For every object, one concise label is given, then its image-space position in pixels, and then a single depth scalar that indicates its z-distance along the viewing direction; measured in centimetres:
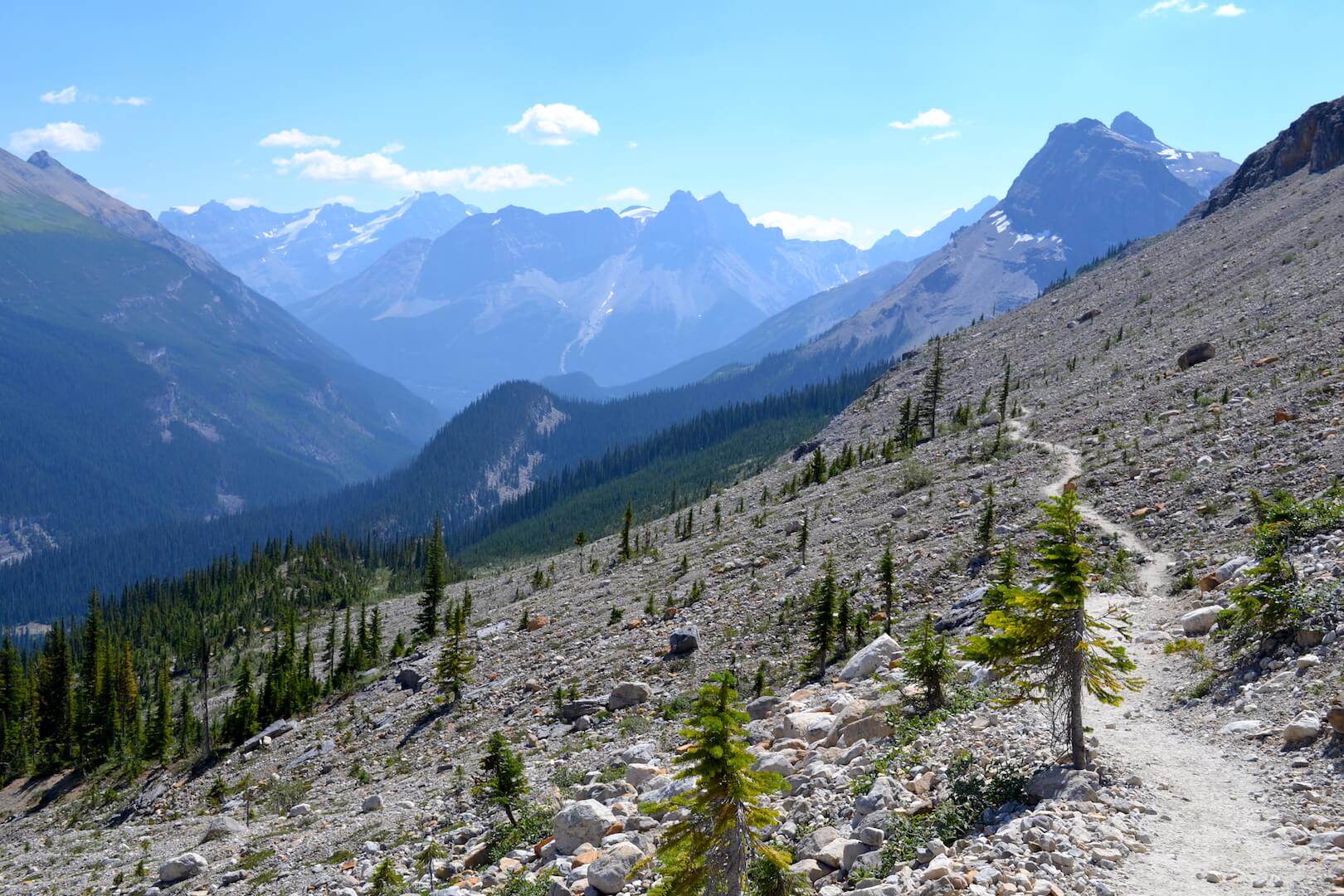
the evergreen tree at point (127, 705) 8431
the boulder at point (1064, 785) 1658
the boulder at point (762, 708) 3152
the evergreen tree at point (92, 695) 8169
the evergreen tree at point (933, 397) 9801
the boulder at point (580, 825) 2266
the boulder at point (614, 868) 1934
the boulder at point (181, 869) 3488
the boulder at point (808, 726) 2564
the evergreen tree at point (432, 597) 8681
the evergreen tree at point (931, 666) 2381
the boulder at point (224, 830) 4069
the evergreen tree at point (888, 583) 3975
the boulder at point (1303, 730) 1702
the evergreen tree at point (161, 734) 7662
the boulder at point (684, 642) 4447
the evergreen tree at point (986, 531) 4466
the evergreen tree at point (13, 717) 8412
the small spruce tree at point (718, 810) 1602
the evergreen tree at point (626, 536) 9156
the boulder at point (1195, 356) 7275
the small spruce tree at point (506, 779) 2691
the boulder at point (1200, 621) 2580
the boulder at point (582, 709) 3966
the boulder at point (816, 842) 1780
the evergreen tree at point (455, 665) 5319
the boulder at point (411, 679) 6206
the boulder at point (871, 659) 3147
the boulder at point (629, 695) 3947
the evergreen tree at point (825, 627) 3549
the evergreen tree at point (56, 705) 8494
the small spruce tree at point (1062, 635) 1753
